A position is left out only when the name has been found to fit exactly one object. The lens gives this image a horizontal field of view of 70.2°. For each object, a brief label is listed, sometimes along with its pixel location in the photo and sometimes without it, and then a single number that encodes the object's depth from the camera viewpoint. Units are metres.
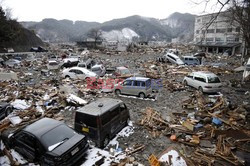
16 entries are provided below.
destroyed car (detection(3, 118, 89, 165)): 5.93
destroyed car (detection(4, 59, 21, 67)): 32.22
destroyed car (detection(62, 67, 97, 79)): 20.61
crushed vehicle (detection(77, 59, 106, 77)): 22.39
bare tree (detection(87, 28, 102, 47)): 77.99
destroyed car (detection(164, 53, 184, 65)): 31.06
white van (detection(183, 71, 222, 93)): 14.43
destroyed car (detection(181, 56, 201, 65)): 31.23
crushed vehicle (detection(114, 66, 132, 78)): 21.54
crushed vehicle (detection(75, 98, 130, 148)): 7.30
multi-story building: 51.12
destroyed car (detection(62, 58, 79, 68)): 29.69
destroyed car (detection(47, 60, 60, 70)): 28.16
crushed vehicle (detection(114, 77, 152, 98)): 13.95
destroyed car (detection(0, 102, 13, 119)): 10.38
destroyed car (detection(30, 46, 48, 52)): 61.42
